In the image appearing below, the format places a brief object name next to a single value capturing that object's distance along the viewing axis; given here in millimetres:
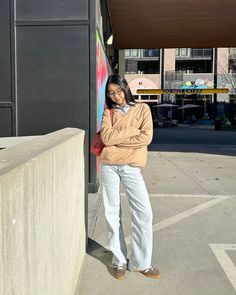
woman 3533
